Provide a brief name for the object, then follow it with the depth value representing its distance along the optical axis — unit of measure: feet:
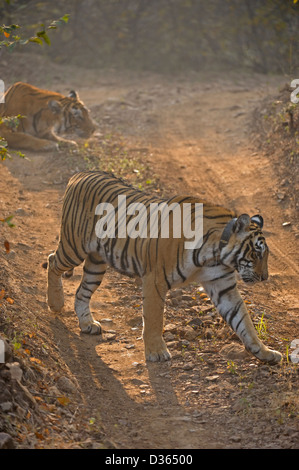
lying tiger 71.51
